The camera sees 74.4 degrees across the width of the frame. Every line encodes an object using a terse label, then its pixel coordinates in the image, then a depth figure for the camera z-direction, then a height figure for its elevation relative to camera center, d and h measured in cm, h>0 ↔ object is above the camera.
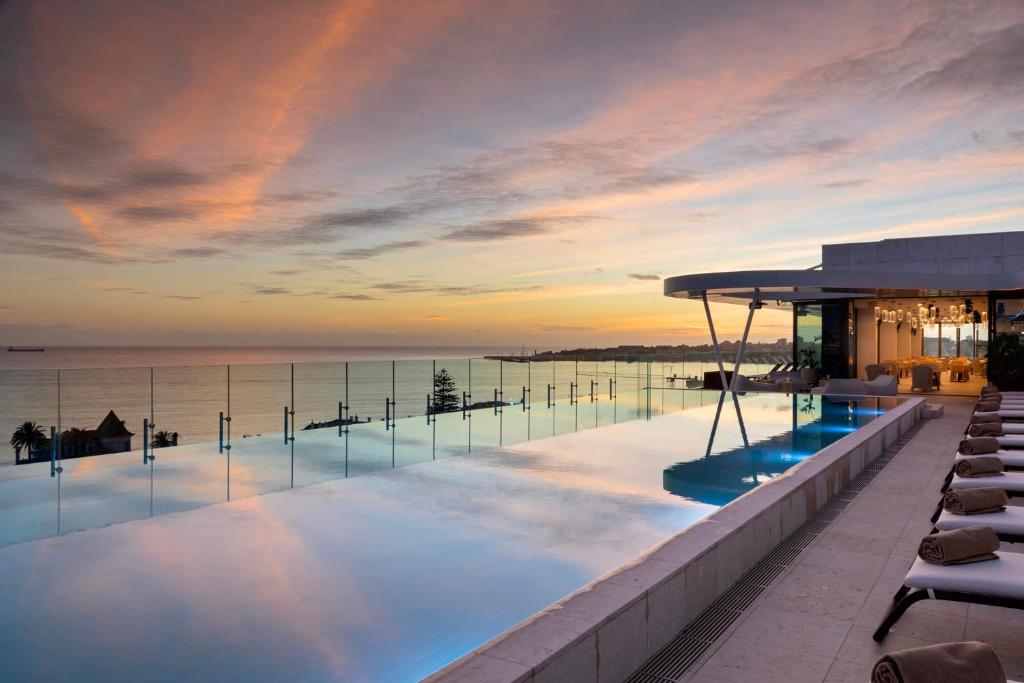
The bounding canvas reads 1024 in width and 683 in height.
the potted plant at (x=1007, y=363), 1664 -61
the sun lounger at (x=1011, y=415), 961 -110
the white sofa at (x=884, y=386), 1753 -125
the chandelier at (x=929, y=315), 2069 +77
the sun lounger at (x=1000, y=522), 392 -110
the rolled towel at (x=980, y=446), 616 -99
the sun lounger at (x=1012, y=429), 796 -108
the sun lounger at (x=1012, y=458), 597 -108
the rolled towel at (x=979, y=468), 529 -102
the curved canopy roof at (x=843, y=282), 1720 +146
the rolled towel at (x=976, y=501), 420 -102
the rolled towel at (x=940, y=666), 205 -101
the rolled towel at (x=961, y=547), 330 -103
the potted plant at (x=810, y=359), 2205 -69
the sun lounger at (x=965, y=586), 304 -114
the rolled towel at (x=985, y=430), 741 -101
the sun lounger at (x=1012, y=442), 702 -108
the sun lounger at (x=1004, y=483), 495 -109
